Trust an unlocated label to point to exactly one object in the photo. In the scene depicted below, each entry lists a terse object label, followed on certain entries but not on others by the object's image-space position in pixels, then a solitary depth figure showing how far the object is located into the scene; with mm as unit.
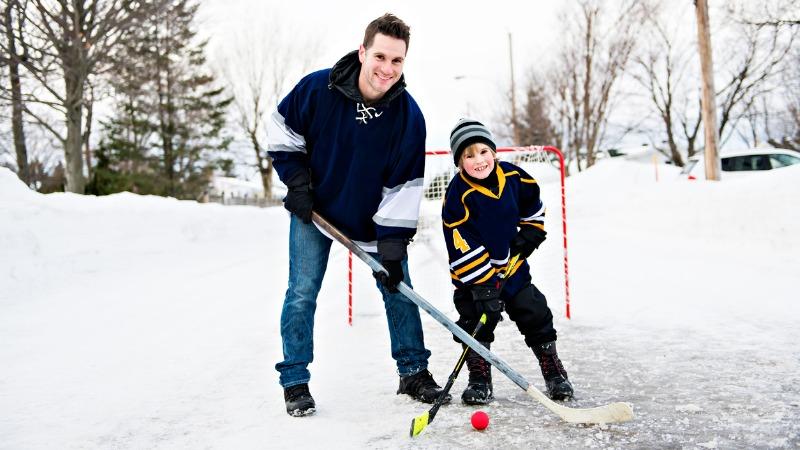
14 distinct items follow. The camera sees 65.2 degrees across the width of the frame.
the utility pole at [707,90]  10930
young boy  2857
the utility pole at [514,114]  25861
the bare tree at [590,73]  20734
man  2789
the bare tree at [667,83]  24984
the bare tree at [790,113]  26500
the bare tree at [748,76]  23828
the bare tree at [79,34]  14781
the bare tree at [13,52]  14215
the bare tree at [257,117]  32406
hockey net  5574
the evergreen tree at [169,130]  25734
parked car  13141
